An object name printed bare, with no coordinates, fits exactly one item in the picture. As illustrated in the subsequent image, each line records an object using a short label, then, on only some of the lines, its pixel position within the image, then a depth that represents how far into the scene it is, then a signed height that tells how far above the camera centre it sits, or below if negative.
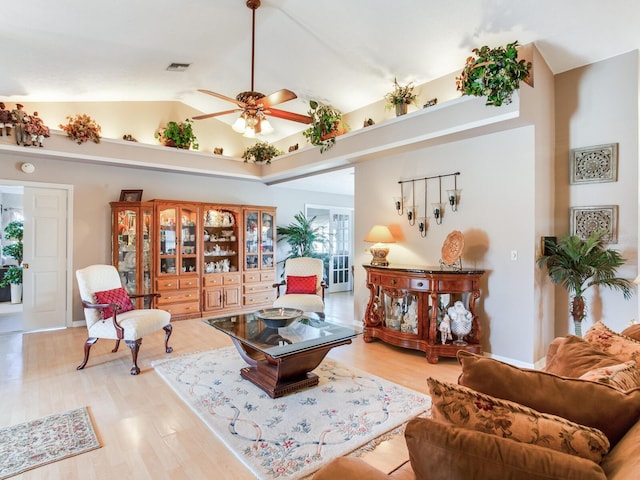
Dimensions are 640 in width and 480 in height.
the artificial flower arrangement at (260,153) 6.16 +1.55
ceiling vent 4.22 +2.11
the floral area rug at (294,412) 2.16 -1.29
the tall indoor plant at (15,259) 6.77 -0.42
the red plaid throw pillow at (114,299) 3.71 -0.63
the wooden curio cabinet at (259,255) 6.39 -0.27
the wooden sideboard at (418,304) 3.73 -0.73
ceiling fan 3.03 +1.19
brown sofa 0.82 -0.51
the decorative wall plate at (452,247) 3.86 -0.06
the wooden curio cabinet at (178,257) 5.45 -0.27
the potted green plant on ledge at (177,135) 5.57 +1.69
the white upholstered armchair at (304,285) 4.81 -0.66
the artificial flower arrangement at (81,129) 4.72 +1.51
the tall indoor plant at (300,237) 7.25 +0.08
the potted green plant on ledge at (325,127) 4.79 +1.57
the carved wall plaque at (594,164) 3.50 +0.80
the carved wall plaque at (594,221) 3.50 +0.21
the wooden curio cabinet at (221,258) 5.95 -0.30
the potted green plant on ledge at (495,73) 2.97 +1.45
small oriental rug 2.08 -1.30
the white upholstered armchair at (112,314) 3.46 -0.78
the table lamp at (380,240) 4.55 +0.01
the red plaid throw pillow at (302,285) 5.22 -0.65
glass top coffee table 2.80 -0.83
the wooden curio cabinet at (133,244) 5.31 -0.05
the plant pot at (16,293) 6.89 -1.03
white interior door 4.93 -0.26
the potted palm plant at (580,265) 3.34 -0.23
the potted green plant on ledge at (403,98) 4.16 +1.69
